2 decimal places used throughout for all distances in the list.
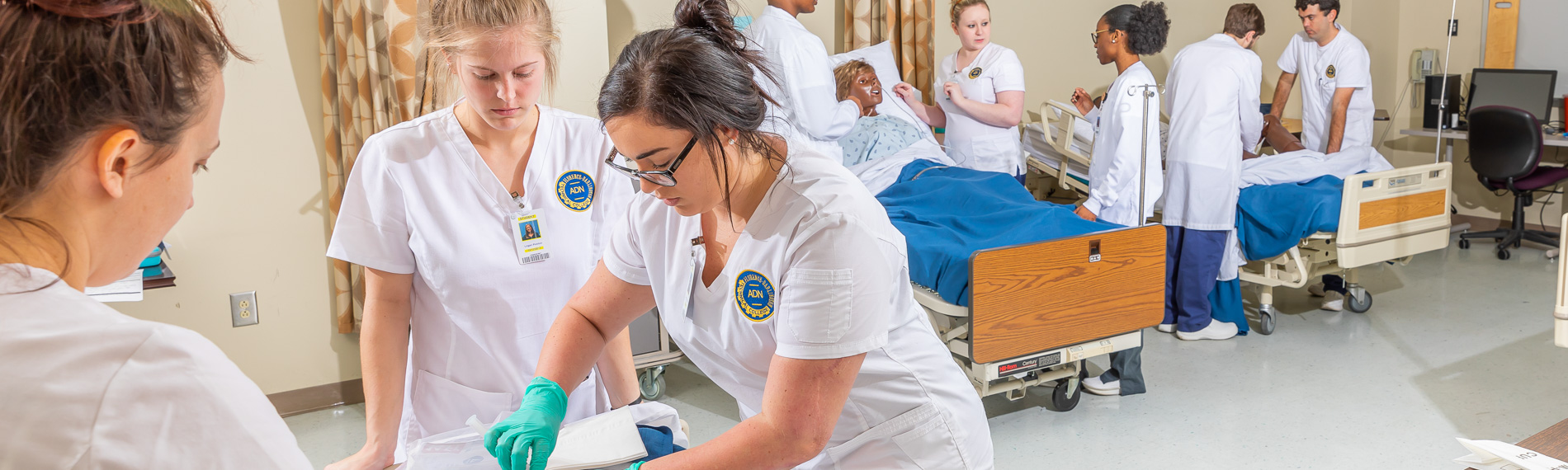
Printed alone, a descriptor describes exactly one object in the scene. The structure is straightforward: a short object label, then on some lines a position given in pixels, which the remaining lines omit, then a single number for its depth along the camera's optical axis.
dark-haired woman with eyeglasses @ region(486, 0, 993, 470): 1.13
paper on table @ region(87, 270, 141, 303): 2.13
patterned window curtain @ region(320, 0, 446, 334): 3.24
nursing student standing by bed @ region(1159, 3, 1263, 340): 4.00
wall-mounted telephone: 6.40
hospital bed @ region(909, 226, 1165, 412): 2.79
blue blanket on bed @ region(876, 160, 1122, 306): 3.00
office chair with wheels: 5.24
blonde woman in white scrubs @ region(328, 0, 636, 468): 1.45
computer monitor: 5.70
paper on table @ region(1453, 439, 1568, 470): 1.38
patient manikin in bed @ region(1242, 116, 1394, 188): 4.35
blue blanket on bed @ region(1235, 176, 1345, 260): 4.02
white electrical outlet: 3.37
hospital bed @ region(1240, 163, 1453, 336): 4.01
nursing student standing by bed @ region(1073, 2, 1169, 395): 3.72
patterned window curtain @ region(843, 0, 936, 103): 4.67
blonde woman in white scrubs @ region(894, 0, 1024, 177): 4.20
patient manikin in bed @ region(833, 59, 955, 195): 4.14
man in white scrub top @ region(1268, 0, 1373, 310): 5.06
